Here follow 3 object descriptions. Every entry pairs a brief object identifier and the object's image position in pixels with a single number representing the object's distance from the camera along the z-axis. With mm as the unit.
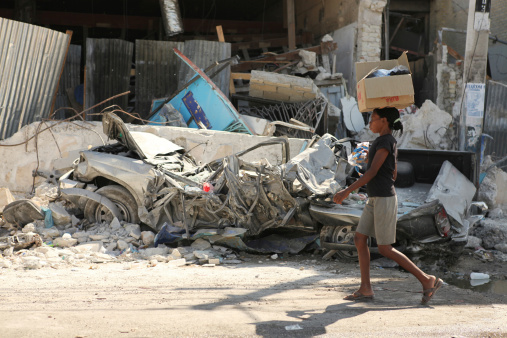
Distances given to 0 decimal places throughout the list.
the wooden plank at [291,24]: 15430
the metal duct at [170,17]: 14547
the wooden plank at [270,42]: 16203
